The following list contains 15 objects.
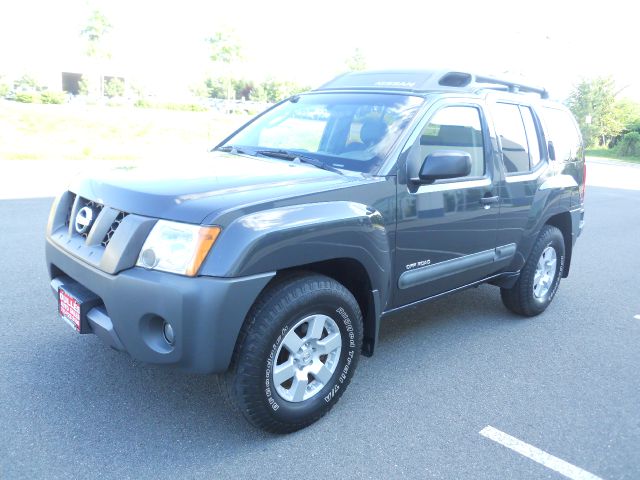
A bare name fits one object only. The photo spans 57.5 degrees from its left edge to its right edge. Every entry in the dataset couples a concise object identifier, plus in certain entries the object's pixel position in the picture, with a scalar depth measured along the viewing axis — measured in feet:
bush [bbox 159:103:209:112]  159.12
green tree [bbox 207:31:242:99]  142.72
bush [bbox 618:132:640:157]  112.57
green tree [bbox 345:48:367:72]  271.43
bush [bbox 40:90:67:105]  139.03
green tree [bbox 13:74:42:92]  203.41
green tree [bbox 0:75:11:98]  169.50
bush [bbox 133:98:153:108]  152.14
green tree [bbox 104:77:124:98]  217.36
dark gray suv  8.52
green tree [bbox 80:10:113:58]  203.31
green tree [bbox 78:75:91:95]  196.98
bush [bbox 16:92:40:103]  135.95
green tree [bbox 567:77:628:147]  130.93
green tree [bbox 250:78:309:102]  245.24
